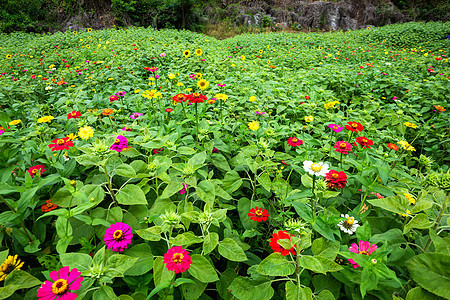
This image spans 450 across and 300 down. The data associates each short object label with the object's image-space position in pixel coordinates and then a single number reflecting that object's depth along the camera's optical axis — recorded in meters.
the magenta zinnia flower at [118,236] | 0.87
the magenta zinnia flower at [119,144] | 1.20
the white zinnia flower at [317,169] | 0.91
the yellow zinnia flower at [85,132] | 1.31
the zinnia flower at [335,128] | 1.54
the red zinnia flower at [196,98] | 1.37
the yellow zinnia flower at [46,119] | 1.55
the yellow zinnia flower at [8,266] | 0.78
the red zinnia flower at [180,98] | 1.48
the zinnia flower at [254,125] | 1.58
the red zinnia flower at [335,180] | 0.93
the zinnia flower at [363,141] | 1.24
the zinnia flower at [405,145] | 1.21
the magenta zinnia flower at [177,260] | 0.75
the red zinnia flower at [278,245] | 0.84
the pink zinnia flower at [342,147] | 1.22
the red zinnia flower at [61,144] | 1.11
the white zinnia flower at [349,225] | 1.03
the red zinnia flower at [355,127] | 1.36
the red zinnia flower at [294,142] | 1.56
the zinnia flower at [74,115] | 1.59
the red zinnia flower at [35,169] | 1.16
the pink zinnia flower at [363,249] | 0.84
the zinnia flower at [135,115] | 1.95
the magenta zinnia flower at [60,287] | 0.66
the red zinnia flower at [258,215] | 1.11
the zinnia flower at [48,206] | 1.03
